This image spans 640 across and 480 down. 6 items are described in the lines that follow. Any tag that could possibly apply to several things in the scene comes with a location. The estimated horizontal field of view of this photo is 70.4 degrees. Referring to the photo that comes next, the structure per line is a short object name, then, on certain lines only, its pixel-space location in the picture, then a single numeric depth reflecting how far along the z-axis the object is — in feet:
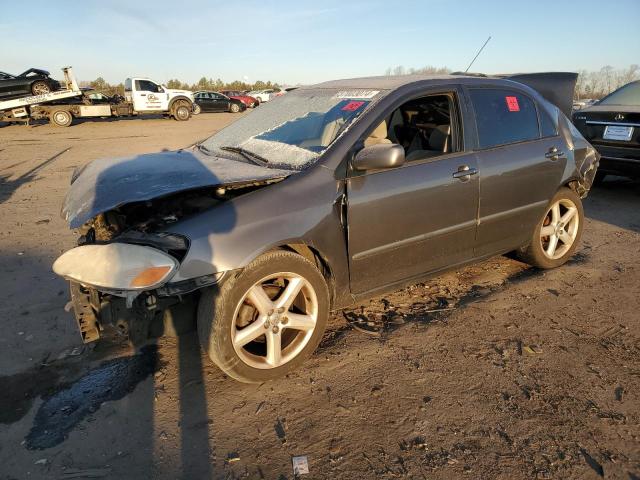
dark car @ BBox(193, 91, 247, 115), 93.45
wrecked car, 7.79
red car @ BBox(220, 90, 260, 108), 108.47
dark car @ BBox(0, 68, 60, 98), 59.88
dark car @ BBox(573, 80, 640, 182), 20.35
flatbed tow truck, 60.54
